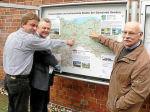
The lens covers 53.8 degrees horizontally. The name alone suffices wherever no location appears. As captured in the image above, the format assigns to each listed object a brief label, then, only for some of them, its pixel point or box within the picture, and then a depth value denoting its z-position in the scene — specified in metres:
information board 2.03
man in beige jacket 1.55
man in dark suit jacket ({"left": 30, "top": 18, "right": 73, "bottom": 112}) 2.14
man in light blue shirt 1.98
